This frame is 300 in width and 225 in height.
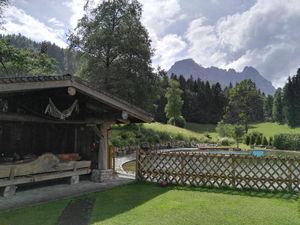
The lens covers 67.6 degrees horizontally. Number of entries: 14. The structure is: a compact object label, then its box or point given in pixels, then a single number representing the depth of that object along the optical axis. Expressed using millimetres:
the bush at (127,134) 20332
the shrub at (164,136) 23923
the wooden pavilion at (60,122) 7629
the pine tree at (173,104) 38817
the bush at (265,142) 27797
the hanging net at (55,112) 7837
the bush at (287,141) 25486
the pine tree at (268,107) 56655
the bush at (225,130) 30581
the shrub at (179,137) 25667
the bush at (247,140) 29213
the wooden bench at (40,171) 7008
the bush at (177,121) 37554
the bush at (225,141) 27968
